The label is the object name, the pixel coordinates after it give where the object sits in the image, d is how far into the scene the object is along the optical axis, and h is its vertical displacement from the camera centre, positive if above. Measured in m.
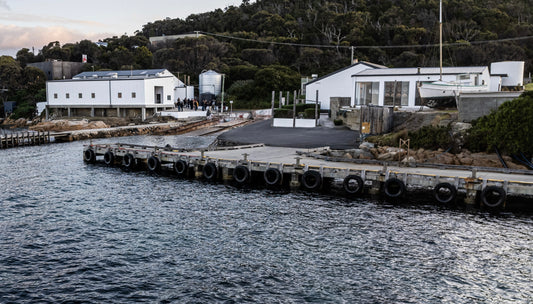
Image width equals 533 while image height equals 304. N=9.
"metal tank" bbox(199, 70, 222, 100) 84.00 +4.46
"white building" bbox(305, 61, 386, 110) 50.75 +2.88
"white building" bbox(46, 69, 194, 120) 70.69 +1.83
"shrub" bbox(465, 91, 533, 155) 26.97 -1.09
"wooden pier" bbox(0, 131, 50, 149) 47.59 -3.79
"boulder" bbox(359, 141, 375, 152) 30.79 -2.50
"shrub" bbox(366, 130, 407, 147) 31.34 -2.07
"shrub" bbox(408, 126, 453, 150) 29.78 -1.83
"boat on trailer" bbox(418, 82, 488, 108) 38.38 +1.66
